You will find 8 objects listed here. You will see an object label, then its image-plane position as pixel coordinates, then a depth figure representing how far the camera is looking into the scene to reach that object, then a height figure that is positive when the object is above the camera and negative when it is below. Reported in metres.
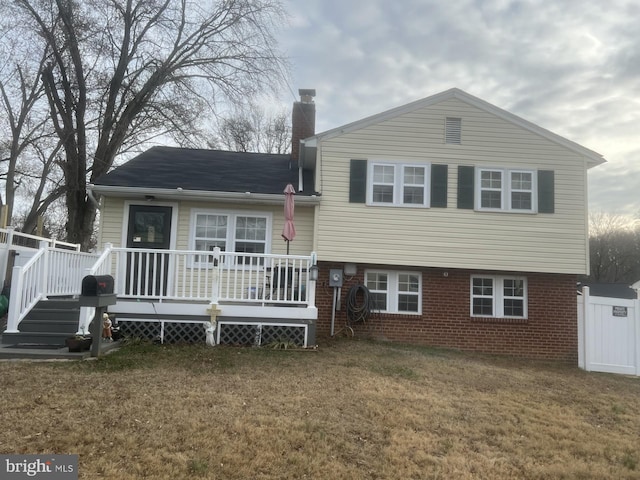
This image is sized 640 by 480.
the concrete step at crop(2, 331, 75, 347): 7.12 -1.12
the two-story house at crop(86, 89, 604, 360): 10.77 +1.22
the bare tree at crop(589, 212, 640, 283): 43.00 +2.70
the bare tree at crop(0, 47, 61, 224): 22.52 +6.46
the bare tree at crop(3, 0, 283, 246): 15.59 +6.99
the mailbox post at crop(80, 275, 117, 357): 6.68 -0.44
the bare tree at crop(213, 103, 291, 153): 21.82 +8.28
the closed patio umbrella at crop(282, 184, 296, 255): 9.34 +1.20
